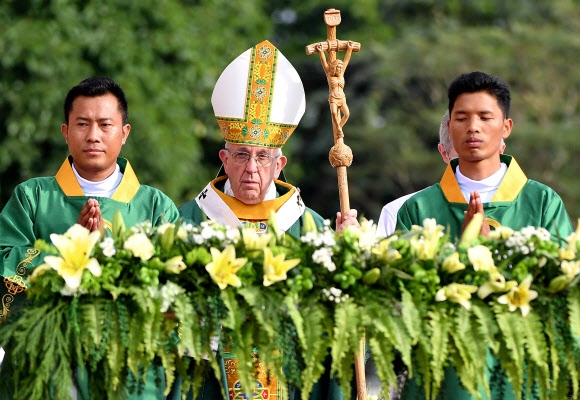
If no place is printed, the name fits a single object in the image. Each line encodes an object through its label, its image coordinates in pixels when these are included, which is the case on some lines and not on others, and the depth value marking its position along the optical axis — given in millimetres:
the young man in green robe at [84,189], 14742
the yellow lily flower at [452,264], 12133
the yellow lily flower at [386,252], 12172
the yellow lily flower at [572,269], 12172
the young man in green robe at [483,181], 14609
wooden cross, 15180
